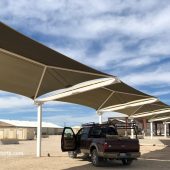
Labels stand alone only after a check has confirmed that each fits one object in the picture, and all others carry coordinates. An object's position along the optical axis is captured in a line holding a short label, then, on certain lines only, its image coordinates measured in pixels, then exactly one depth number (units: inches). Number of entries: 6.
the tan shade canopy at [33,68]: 263.5
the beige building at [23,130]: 1162.6
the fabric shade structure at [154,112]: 795.1
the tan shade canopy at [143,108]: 721.4
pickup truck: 339.5
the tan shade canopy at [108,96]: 483.9
